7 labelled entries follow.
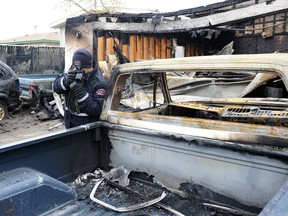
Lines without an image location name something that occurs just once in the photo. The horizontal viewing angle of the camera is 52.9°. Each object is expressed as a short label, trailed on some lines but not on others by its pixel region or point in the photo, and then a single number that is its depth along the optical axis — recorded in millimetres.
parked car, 9164
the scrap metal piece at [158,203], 2204
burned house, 7863
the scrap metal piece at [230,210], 2108
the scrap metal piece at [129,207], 2227
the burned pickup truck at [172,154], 1983
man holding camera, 2975
